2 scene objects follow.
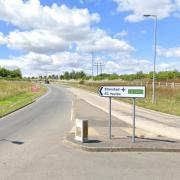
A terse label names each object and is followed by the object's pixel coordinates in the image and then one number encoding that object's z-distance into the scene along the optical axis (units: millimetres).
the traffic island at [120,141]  12250
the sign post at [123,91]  13070
